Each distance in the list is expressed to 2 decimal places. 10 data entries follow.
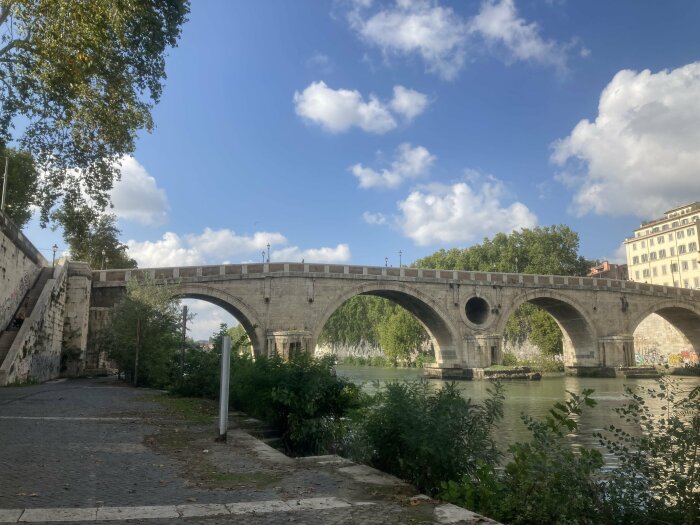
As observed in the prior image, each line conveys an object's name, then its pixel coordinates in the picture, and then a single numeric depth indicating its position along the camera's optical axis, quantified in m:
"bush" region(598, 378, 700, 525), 4.12
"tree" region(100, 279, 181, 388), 15.29
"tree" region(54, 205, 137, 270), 38.28
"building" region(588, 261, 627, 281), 78.38
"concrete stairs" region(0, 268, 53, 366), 16.32
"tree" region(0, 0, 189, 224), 9.93
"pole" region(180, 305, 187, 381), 12.28
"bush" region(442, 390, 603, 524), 3.96
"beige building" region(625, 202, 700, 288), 59.94
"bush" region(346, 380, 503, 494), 4.93
